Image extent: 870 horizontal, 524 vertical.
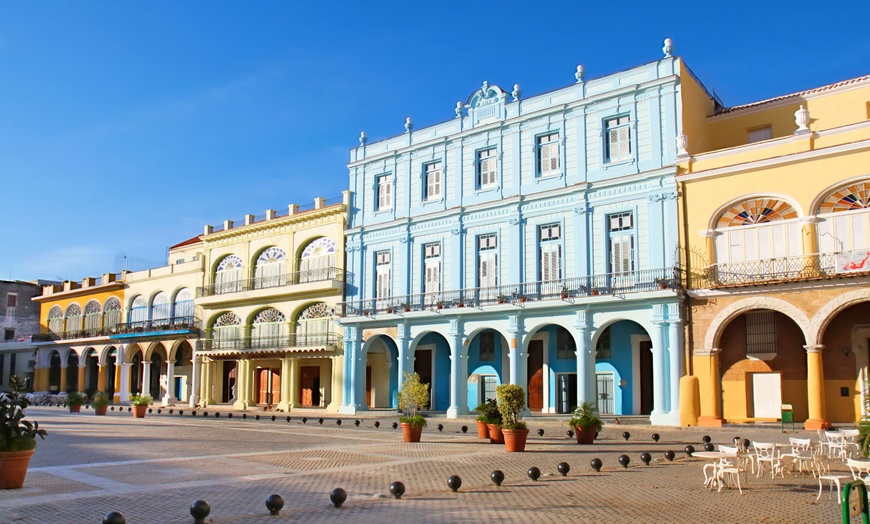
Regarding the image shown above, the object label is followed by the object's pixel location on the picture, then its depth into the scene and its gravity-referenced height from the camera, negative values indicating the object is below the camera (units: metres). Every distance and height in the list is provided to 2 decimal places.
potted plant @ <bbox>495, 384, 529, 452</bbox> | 18.28 -1.34
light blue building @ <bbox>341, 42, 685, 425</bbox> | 28.17 +4.20
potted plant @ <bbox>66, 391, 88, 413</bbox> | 36.12 -1.98
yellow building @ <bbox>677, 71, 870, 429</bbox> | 24.06 +2.84
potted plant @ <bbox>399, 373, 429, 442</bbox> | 22.72 -1.09
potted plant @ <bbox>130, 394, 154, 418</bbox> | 31.92 -1.90
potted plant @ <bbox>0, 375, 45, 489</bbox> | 11.41 -1.22
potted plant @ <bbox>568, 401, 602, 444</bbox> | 19.81 -1.65
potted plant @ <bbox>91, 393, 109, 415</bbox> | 34.12 -1.99
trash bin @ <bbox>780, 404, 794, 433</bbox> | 22.56 -1.57
